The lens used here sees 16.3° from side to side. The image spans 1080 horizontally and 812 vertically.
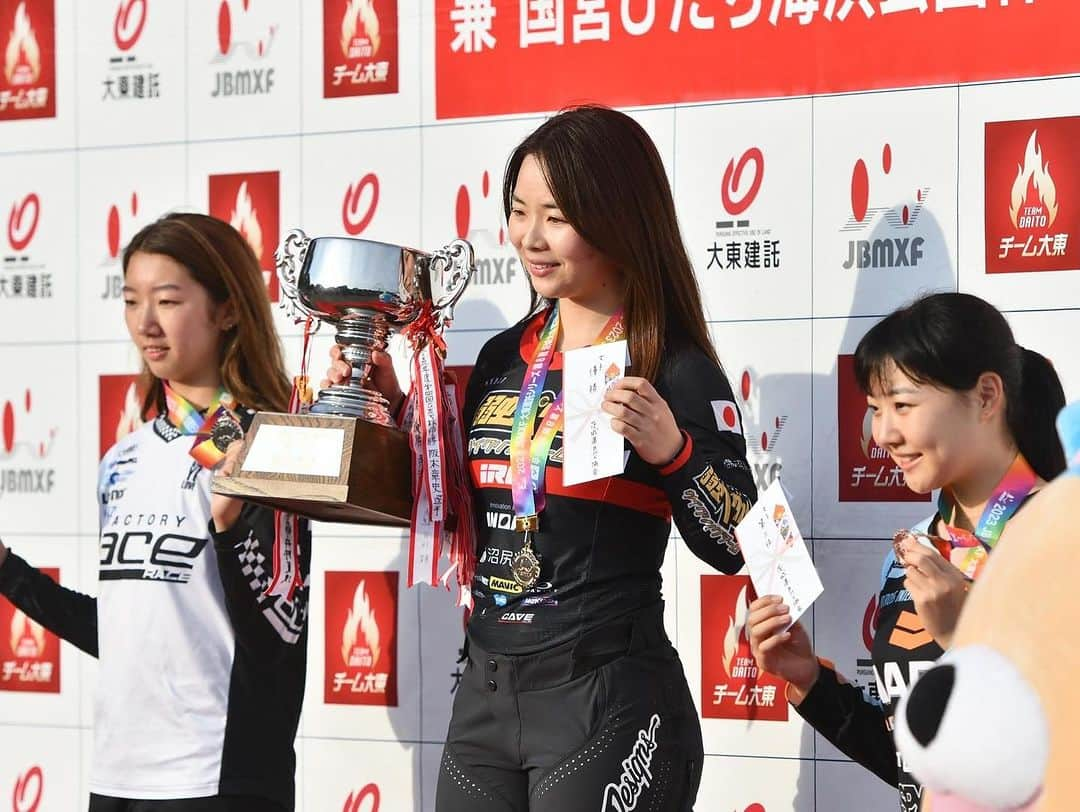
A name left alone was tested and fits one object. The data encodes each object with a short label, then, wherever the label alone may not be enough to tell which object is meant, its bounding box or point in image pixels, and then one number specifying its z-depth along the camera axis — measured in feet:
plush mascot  11.52
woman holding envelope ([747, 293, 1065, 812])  15.14
